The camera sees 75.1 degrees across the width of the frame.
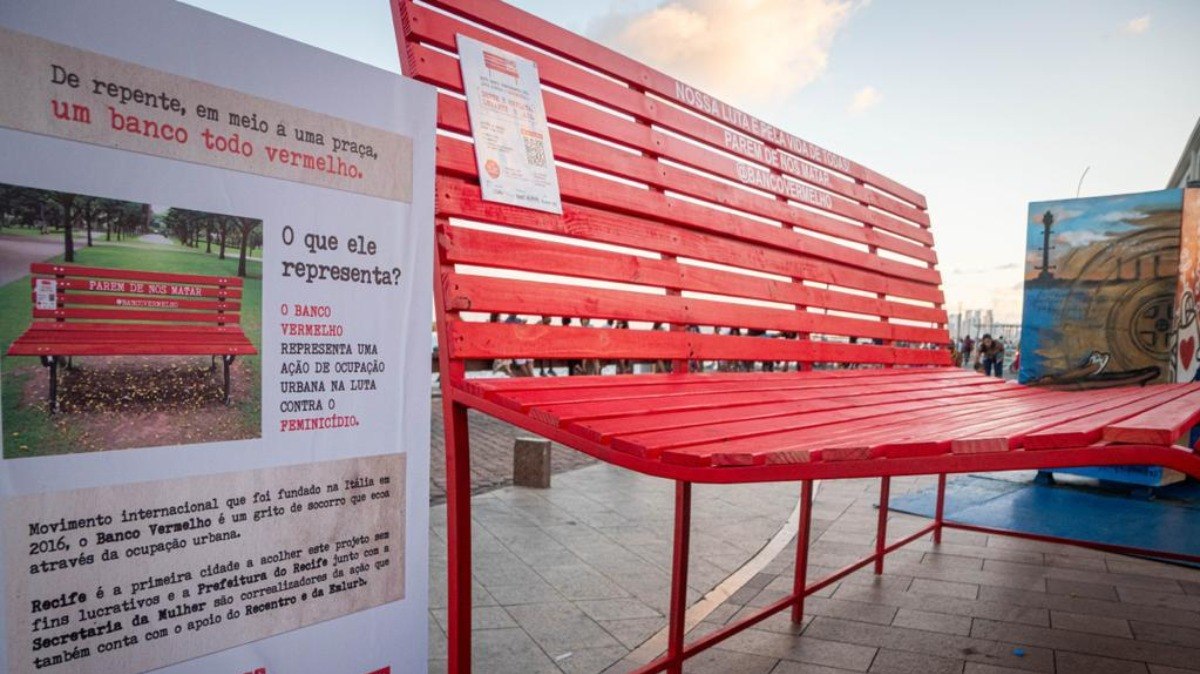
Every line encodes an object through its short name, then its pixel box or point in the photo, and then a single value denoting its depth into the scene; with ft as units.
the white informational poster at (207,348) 4.04
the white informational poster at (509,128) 7.18
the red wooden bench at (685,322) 4.84
